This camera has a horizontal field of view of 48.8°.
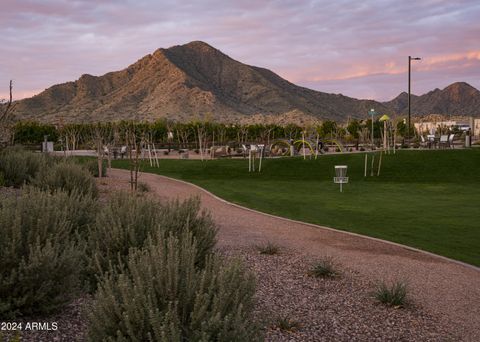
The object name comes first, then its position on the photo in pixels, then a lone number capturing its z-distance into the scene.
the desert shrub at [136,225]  6.75
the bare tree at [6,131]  17.48
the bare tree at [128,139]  16.59
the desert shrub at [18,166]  15.99
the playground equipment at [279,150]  42.92
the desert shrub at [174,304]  3.83
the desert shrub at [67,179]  13.44
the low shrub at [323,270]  8.35
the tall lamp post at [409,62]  46.59
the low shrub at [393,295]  7.09
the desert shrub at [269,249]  9.83
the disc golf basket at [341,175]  22.42
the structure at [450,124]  79.69
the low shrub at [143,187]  18.43
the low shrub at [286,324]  5.89
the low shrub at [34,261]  5.44
